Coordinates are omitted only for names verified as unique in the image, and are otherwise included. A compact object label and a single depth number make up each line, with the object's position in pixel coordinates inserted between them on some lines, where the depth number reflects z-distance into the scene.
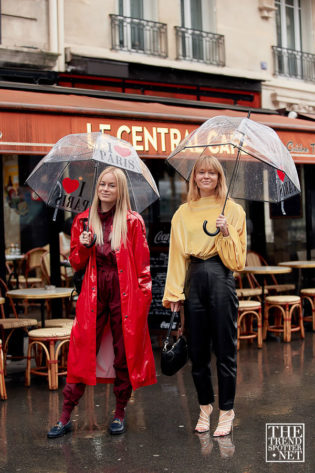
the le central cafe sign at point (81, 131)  5.69
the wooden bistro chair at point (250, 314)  7.74
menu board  7.88
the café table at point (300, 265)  8.95
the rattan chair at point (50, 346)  6.05
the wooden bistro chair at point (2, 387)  5.62
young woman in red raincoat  4.55
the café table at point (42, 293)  6.47
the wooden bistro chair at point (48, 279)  9.05
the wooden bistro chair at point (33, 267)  11.28
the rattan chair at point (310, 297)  8.78
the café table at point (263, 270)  8.37
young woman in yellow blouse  4.45
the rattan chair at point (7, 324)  6.51
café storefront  5.82
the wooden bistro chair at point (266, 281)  9.10
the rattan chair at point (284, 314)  8.05
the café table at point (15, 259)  10.54
